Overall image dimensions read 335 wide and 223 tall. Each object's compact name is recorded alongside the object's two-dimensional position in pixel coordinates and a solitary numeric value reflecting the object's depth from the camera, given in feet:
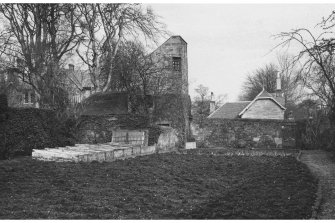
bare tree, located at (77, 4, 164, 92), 75.92
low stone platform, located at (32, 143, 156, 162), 42.42
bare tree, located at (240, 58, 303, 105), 175.32
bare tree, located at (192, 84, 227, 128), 177.58
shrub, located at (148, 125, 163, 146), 65.00
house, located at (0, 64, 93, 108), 67.90
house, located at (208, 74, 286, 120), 117.80
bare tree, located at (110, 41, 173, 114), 75.87
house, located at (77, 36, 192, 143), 77.20
